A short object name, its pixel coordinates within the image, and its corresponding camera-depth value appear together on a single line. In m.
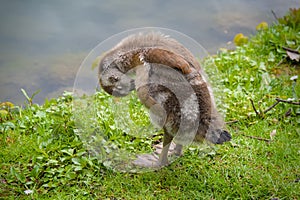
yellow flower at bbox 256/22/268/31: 13.49
